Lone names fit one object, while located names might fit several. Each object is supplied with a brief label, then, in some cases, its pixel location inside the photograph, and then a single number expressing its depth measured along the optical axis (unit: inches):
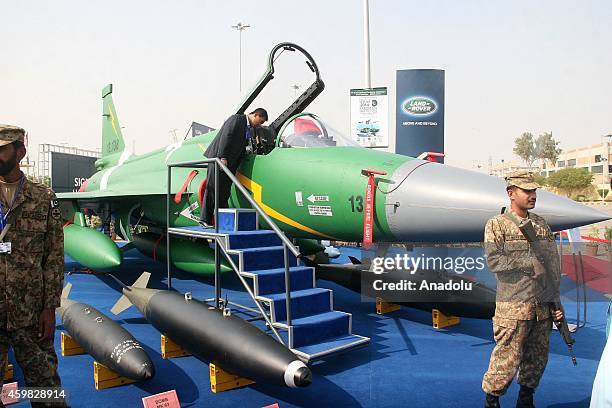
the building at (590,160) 2864.2
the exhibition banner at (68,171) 852.0
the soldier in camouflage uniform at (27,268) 122.0
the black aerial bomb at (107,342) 166.6
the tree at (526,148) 4045.3
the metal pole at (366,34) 701.9
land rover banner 666.8
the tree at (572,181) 2089.1
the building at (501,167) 4582.2
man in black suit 250.4
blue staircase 185.9
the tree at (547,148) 3642.7
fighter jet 186.4
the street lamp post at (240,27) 1414.1
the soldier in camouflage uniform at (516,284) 141.8
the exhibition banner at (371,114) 677.9
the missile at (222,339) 151.8
